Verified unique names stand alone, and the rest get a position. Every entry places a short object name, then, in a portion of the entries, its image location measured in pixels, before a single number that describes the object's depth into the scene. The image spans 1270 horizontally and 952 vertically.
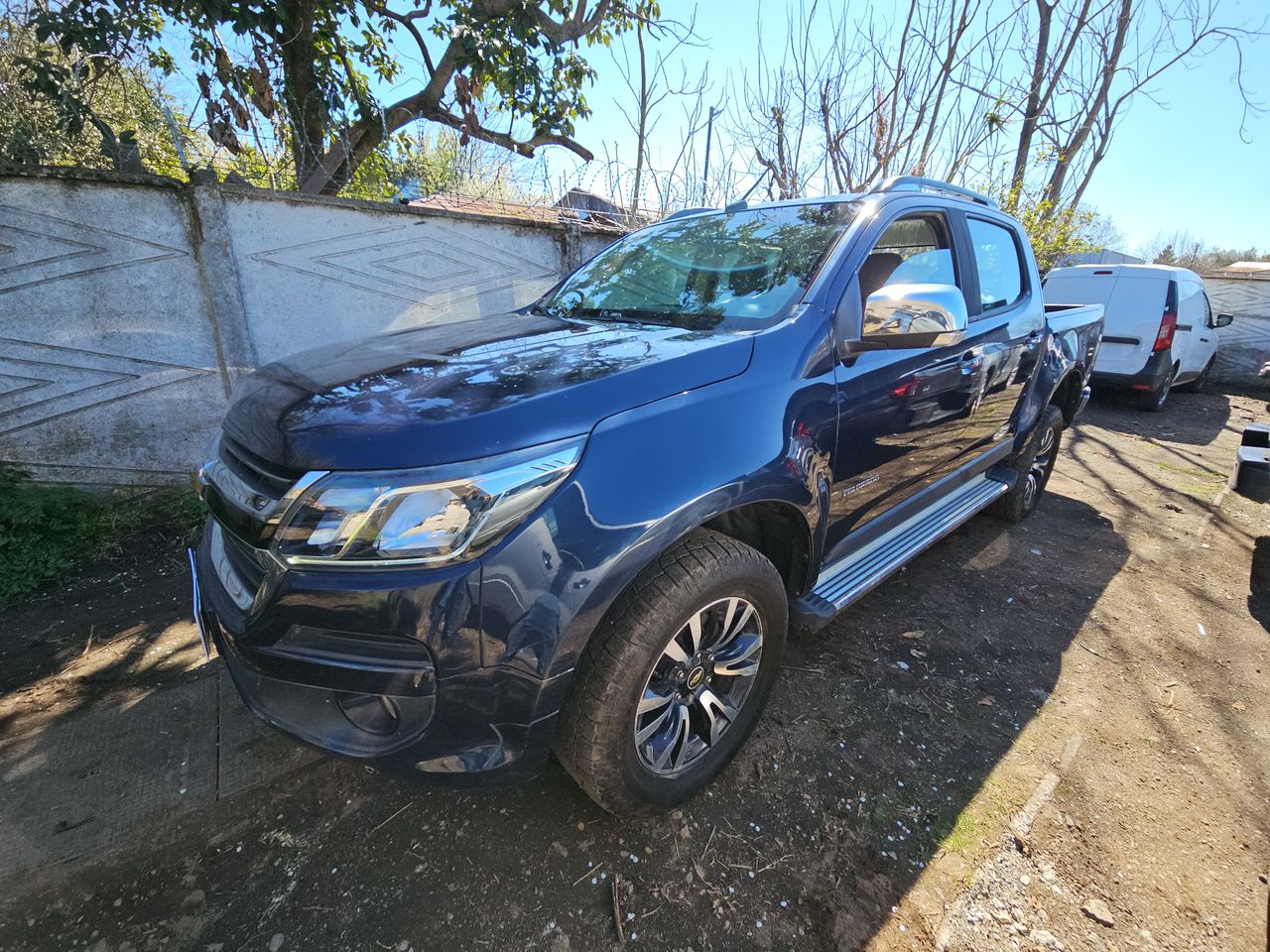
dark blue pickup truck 1.27
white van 7.28
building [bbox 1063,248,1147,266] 18.98
